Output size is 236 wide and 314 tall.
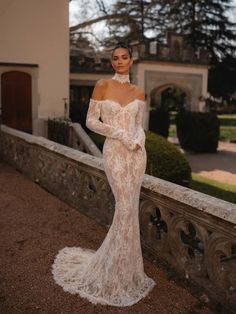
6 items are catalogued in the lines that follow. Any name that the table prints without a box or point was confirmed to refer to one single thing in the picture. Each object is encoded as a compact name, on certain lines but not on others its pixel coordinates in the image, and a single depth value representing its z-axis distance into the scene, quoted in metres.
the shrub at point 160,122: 18.82
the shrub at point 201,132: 15.13
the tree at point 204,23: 32.09
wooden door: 13.03
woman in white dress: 3.42
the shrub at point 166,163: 6.90
